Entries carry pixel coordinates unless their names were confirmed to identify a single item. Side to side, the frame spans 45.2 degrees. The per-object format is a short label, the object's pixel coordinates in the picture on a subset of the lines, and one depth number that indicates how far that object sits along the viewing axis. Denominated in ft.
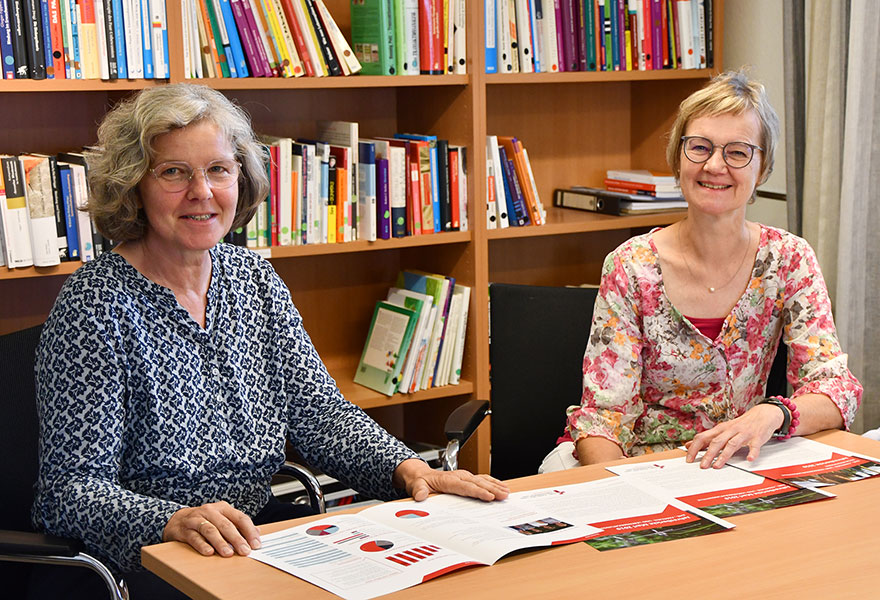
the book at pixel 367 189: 9.75
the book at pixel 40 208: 8.40
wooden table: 4.15
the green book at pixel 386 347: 10.23
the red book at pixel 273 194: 9.36
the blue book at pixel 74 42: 8.32
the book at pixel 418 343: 10.19
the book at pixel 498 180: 10.44
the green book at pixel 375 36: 9.62
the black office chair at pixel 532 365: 7.65
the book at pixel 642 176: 11.28
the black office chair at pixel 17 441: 6.31
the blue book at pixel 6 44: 8.07
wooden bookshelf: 9.45
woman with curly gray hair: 5.60
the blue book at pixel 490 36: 10.12
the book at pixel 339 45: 9.36
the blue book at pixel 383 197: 9.80
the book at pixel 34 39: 8.16
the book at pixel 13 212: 8.30
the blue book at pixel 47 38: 8.21
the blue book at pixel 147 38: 8.57
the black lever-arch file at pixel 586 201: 11.30
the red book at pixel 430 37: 9.75
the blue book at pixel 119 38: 8.46
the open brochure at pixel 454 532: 4.32
